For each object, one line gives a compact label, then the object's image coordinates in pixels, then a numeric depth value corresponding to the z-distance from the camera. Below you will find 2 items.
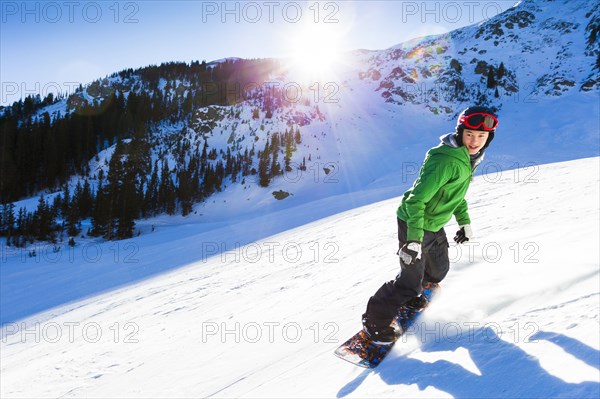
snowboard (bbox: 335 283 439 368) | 2.78
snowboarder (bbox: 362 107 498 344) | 2.79
